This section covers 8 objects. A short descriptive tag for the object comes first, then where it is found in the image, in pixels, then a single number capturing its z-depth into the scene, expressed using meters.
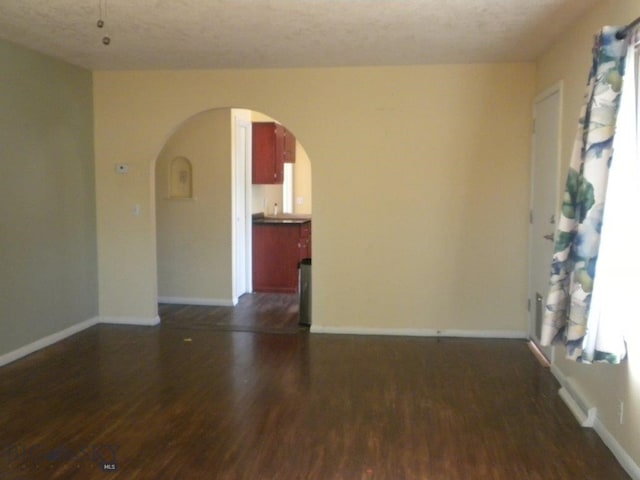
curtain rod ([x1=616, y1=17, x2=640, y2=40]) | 2.65
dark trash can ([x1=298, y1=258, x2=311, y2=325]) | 5.70
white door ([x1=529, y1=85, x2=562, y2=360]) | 4.33
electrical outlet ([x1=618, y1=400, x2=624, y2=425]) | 2.94
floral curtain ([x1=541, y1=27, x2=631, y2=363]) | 2.78
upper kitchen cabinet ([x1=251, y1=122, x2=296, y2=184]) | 7.51
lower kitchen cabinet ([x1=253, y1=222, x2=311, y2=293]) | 7.35
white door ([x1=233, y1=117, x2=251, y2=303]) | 6.70
